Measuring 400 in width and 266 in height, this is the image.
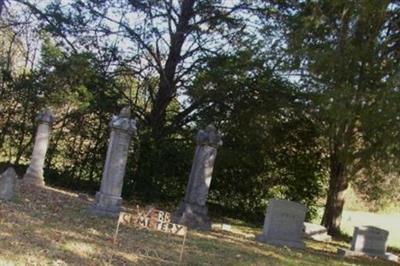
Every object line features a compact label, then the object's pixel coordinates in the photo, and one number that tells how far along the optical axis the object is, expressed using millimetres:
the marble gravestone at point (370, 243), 14773
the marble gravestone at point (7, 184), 11234
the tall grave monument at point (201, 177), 13492
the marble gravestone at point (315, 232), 17250
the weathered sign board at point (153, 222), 7949
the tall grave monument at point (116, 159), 12539
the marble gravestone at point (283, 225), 13227
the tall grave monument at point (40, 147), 16672
